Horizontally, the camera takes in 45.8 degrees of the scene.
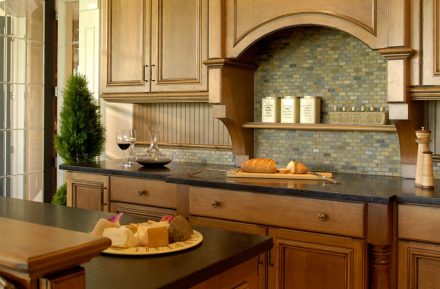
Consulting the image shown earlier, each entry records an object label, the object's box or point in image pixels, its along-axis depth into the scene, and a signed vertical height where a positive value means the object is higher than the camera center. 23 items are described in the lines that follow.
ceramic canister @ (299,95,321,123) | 3.12 +0.19
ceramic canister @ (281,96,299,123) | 3.18 +0.18
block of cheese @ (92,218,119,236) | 1.36 -0.23
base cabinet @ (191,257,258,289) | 1.31 -0.37
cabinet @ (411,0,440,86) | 2.50 +0.48
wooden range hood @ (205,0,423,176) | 2.56 +0.54
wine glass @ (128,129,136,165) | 3.54 -0.03
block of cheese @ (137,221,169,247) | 1.40 -0.26
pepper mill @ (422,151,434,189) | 2.49 -0.15
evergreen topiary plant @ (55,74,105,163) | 3.82 +0.10
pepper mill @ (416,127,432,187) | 2.51 -0.03
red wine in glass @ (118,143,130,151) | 3.54 -0.04
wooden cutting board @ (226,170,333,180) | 2.80 -0.20
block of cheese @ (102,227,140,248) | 1.39 -0.26
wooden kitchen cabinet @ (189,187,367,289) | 2.36 -0.45
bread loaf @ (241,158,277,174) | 2.89 -0.15
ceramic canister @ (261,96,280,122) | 3.26 +0.19
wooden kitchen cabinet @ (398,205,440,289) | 2.22 -0.46
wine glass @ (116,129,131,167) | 3.53 +0.00
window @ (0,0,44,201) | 4.50 +0.36
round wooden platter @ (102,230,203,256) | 1.34 -0.29
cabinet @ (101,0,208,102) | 3.31 +0.60
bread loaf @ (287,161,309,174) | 2.88 -0.16
